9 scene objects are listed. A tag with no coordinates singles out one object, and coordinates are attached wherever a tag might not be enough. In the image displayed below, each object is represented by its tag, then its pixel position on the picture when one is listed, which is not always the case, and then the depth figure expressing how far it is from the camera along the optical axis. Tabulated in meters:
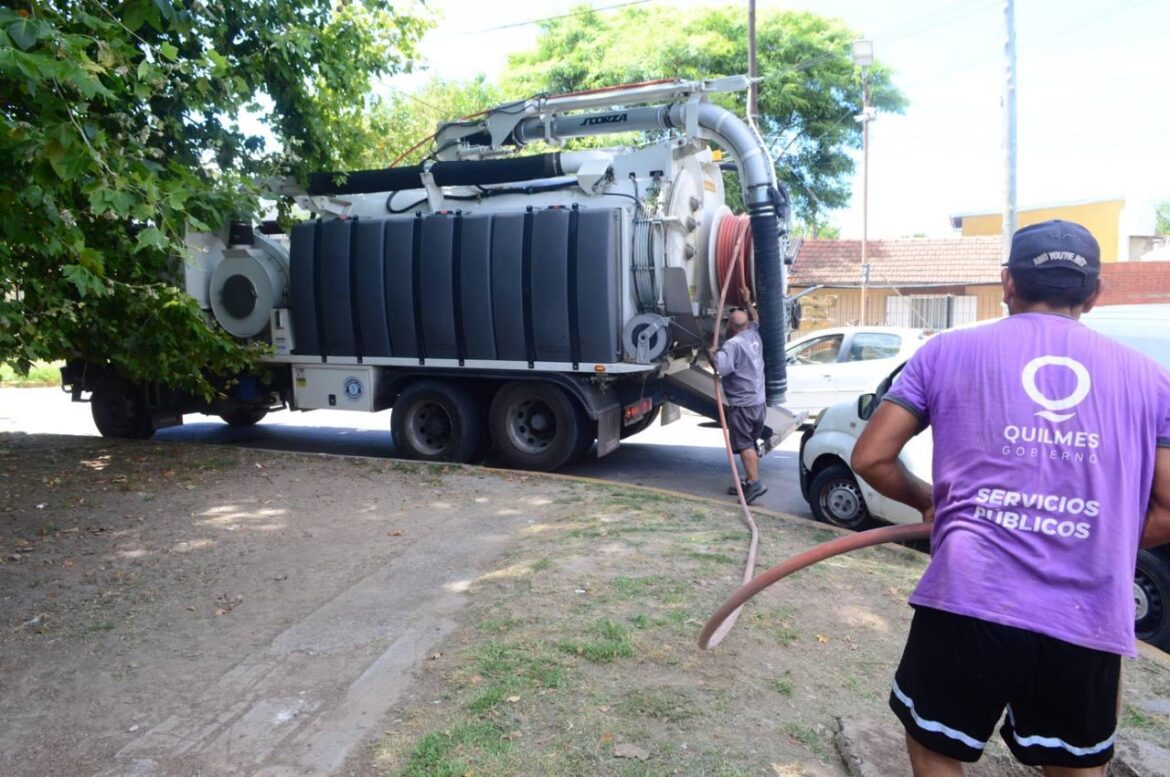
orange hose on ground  2.65
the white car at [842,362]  11.65
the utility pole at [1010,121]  14.89
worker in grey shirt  8.13
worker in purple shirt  2.19
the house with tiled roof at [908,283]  22.12
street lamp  20.25
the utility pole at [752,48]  17.95
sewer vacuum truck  8.72
